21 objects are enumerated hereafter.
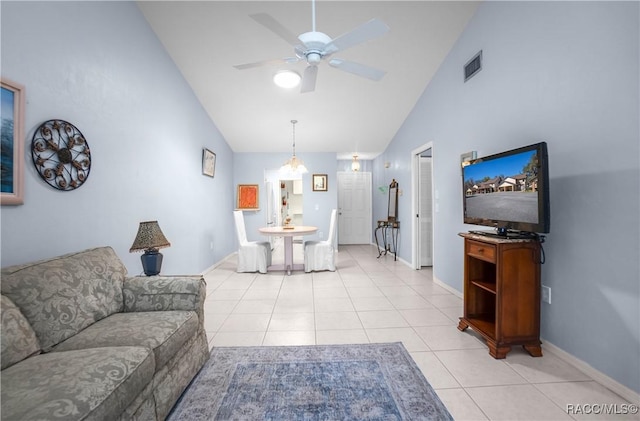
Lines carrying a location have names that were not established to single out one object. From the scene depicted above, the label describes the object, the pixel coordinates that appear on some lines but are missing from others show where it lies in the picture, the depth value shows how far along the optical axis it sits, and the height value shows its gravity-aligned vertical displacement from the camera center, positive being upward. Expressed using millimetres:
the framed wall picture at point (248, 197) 6480 +259
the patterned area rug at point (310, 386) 1501 -1124
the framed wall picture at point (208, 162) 4520 +795
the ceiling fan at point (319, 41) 1810 +1159
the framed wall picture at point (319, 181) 6664 +643
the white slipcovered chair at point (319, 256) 4629 -836
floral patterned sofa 1005 -652
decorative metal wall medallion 1751 +379
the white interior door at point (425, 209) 4723 -41
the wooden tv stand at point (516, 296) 2006 -662
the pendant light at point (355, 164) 6477 +1024
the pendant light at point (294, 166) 4914 +753
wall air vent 2869 +1517
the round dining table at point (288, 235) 4437 -446
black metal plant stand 5522 -628
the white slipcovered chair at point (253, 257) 4586 -828
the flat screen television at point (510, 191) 1817 +115
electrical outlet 2094 -686
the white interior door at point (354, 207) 7793 +2
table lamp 2283 -303
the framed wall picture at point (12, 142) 1526 +387
